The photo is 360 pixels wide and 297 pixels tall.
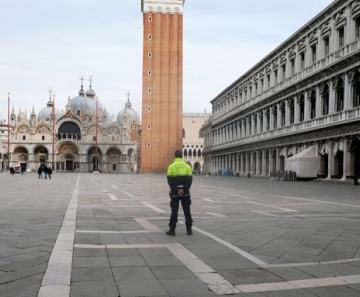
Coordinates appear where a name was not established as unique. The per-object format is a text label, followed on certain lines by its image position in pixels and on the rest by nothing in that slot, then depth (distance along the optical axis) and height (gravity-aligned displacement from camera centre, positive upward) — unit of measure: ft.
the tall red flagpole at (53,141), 281.66 +11.39
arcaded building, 96.68 +17.71
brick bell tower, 229.45 +40.87
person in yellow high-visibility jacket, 24.97 -1.55
